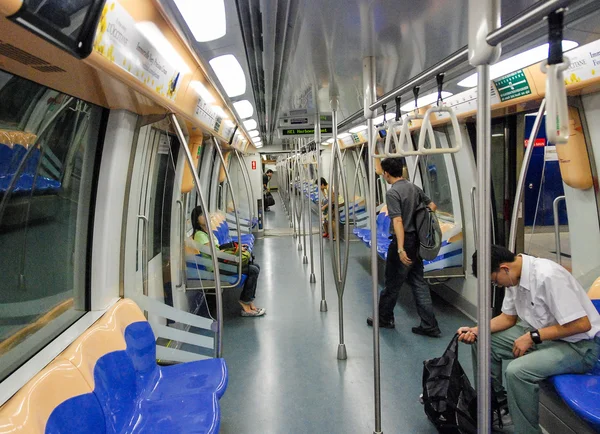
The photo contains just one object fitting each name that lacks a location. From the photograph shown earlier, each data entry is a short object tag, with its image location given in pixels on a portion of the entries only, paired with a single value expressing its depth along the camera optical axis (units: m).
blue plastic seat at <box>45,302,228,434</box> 1.89
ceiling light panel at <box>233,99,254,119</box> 4.84
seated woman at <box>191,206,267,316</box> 4.99
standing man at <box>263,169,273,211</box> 15.69
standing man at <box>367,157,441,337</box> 4.13
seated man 2.32
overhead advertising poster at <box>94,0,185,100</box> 1.53
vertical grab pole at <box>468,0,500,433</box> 1.31
